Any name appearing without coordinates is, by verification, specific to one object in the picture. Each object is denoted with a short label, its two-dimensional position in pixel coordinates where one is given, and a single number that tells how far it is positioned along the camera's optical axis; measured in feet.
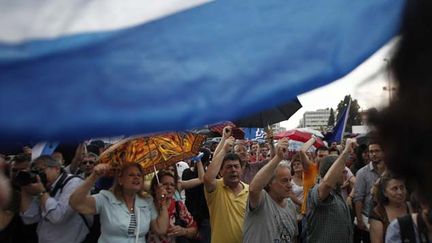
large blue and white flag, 4.77
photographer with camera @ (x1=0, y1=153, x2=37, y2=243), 15.76
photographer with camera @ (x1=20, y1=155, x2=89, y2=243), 15.51
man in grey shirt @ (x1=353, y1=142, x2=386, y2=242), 21.74
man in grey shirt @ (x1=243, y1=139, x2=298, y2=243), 14.71
